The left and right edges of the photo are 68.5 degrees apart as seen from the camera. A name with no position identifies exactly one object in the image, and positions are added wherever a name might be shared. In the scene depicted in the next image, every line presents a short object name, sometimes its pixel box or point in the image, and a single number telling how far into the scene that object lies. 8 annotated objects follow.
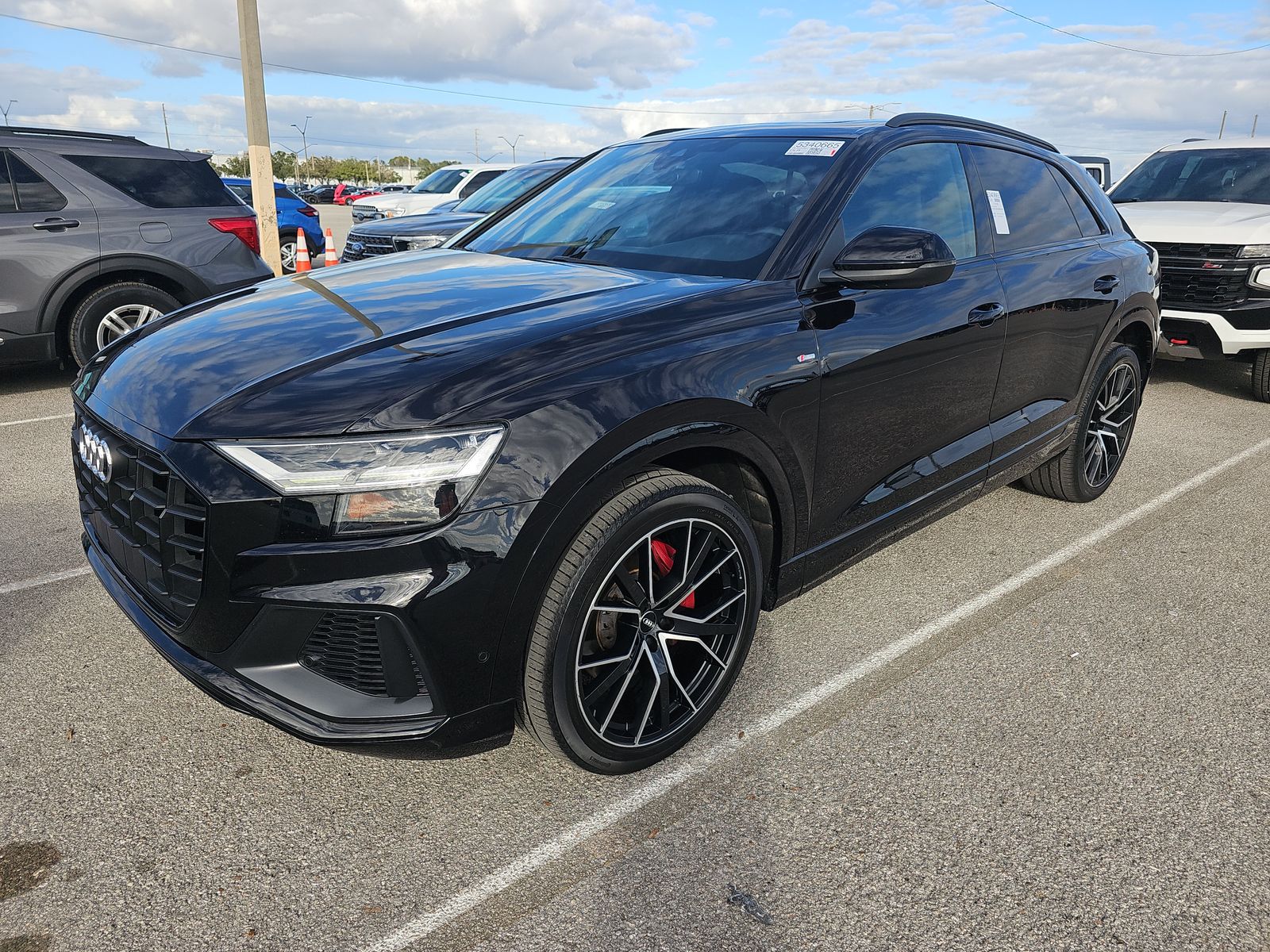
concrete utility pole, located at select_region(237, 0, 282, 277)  12.04
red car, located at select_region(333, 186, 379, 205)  56.75
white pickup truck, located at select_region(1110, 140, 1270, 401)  6.96
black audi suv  2.04
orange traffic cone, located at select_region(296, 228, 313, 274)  11.11
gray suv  6.45
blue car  15.04
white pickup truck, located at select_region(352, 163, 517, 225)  14.34
